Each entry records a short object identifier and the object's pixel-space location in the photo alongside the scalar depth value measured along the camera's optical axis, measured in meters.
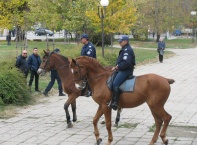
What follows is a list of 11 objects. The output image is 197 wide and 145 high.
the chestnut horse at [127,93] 9.80
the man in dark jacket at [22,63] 18.11
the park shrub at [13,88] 14.98
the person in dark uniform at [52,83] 17.41
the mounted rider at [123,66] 9.89
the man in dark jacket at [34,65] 18.31
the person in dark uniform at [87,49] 12.84
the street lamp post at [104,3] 24.94
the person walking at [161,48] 32.49
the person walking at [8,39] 45.97
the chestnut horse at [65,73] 12.16
